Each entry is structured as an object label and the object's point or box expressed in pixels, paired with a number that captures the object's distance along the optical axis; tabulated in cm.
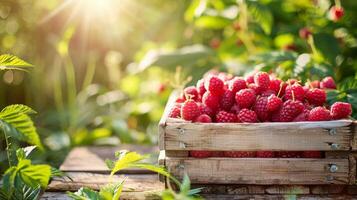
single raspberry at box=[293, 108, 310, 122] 95
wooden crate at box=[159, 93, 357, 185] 93
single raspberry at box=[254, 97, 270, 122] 96
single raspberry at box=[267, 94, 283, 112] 95
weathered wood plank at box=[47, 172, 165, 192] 103
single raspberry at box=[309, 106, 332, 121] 94
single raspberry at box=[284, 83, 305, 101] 98
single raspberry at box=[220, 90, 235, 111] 99
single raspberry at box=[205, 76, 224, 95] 98
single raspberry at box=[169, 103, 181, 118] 98
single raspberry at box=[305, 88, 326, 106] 100
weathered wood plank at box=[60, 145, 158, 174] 113
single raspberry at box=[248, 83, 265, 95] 100
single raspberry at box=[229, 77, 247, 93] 99
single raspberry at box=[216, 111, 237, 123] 96
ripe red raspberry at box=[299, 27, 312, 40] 131
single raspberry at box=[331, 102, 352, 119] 94
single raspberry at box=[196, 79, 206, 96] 103
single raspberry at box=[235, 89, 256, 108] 96
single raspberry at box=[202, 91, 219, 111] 98
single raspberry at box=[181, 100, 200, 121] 95
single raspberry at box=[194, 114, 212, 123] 95
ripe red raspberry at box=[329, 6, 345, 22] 121
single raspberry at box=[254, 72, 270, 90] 100
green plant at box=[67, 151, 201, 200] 89
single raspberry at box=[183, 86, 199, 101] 102
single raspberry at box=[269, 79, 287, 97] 101
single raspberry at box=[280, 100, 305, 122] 95
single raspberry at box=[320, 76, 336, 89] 110
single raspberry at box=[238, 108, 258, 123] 95
